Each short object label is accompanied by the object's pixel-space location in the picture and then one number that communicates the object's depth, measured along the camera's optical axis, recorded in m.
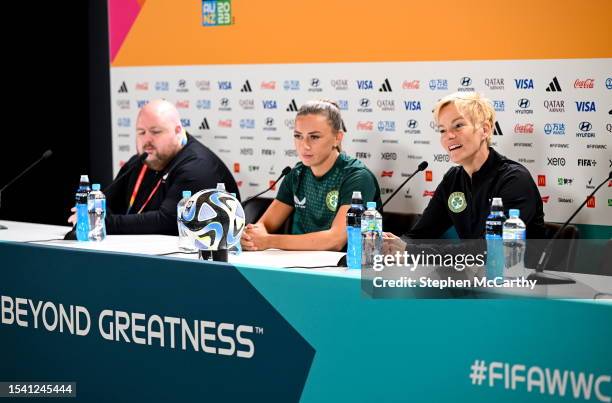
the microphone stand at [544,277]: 5.86
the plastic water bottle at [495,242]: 6.16
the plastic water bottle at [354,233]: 6.89
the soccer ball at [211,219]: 7.13
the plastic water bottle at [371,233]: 6.88
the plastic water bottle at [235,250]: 7.97
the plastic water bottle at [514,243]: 6.27
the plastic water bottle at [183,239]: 7.31
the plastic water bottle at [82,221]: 8.55
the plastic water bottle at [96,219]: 8.66
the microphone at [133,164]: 10.16
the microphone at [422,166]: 9.42
